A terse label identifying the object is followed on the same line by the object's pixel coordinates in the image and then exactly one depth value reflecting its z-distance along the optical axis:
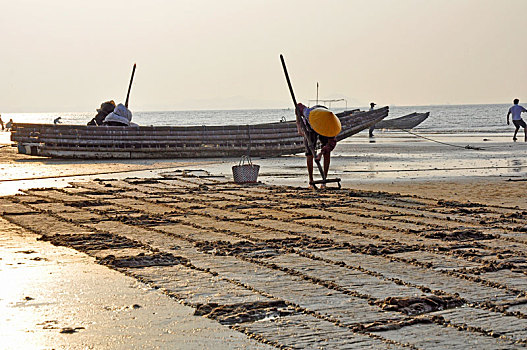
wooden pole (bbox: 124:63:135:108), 25.26
